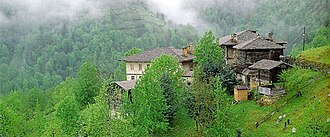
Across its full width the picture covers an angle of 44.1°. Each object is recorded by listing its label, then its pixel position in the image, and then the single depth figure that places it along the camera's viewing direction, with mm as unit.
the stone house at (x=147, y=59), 74250
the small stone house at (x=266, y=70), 51719
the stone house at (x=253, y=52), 56875
